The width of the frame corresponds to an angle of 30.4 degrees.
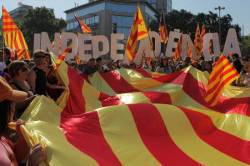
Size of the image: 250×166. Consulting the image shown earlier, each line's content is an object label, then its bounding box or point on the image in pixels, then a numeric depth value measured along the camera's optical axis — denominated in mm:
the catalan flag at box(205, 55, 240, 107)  6121
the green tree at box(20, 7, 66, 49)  57875
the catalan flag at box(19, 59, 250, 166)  3535
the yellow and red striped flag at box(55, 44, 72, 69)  6686
